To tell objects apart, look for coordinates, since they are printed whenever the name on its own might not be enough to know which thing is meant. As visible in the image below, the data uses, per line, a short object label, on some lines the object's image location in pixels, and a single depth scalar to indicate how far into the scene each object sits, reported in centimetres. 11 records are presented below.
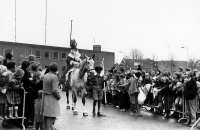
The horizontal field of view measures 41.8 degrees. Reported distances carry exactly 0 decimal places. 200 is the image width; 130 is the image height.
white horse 1298
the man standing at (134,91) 1359
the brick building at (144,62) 8040
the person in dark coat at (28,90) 955
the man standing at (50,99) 757
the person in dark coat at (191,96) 1074
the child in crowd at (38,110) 847
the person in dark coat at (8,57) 1187
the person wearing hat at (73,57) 1505
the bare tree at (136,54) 8861
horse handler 1314
